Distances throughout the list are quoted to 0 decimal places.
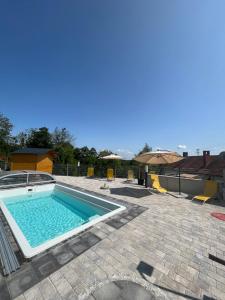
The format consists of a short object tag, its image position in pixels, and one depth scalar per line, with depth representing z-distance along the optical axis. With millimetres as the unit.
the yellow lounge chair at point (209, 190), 7067
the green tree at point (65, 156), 26766
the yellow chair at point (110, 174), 12716
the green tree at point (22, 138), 37575
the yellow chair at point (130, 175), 12531
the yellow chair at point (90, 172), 14548
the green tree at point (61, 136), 41150
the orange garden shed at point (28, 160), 15305
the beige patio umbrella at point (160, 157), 7727
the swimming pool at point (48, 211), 3873
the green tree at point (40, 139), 36259
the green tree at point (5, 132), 25802
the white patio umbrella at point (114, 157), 13727
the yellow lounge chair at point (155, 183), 7859
